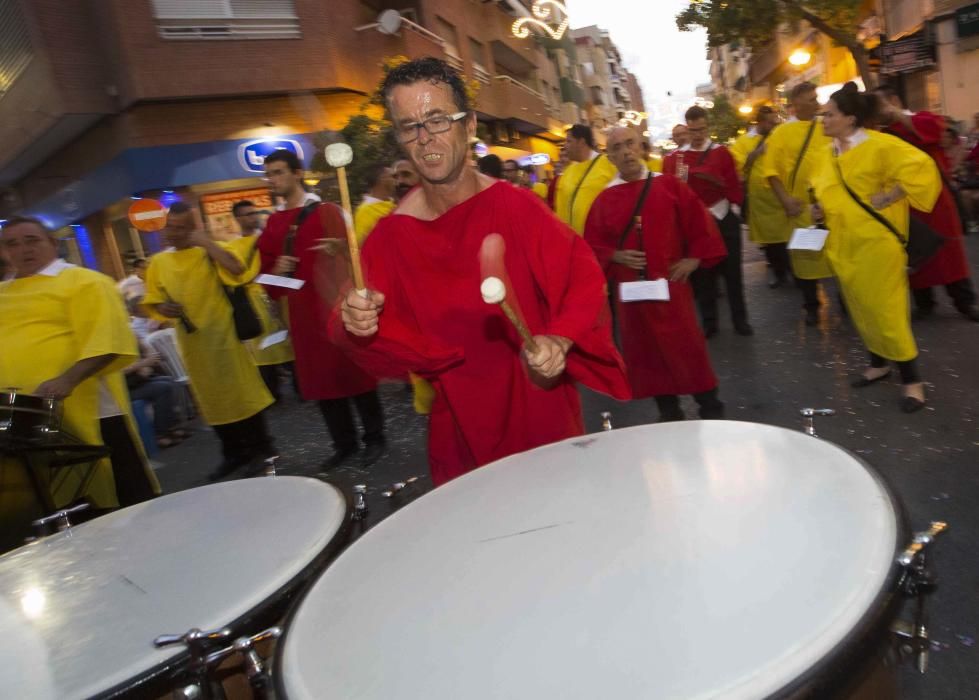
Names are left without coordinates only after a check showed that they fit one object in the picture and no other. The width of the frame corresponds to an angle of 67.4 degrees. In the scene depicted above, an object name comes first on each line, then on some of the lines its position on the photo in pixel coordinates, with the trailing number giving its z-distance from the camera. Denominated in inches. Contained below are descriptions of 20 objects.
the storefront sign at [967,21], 618.5
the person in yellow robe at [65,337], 115.6
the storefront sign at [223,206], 547.5
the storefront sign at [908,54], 659.4
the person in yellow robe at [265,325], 244.4
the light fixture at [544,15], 482.3
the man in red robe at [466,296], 72.5
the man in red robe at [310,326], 168.4
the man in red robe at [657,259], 146.7
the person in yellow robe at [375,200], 199.2
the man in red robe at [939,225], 201.8
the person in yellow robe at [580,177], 229.1
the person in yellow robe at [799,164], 221.1
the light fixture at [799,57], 750.5
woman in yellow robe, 147.3
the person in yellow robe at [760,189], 270.1
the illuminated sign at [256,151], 538.9
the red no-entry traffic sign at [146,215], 382.0
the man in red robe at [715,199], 240.7
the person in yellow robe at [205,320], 182.5
